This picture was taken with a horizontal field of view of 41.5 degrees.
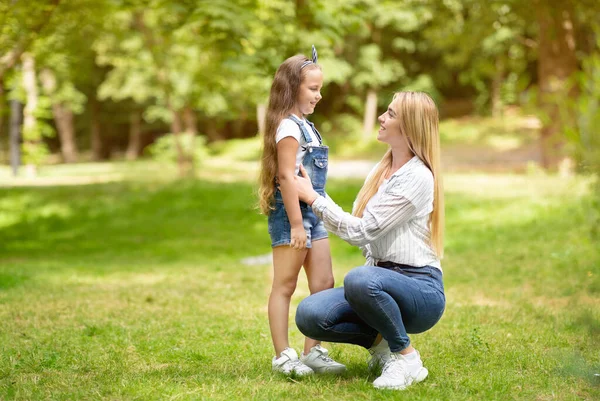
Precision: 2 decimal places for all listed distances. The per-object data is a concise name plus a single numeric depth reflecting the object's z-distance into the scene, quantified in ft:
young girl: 13.47
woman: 12.74
